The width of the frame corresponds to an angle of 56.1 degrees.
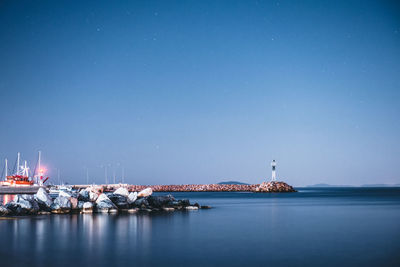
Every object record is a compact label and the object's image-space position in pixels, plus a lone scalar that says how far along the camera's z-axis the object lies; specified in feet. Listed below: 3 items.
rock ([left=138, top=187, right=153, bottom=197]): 100.17
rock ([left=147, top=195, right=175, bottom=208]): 97.40
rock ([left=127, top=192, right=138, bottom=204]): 94.12
